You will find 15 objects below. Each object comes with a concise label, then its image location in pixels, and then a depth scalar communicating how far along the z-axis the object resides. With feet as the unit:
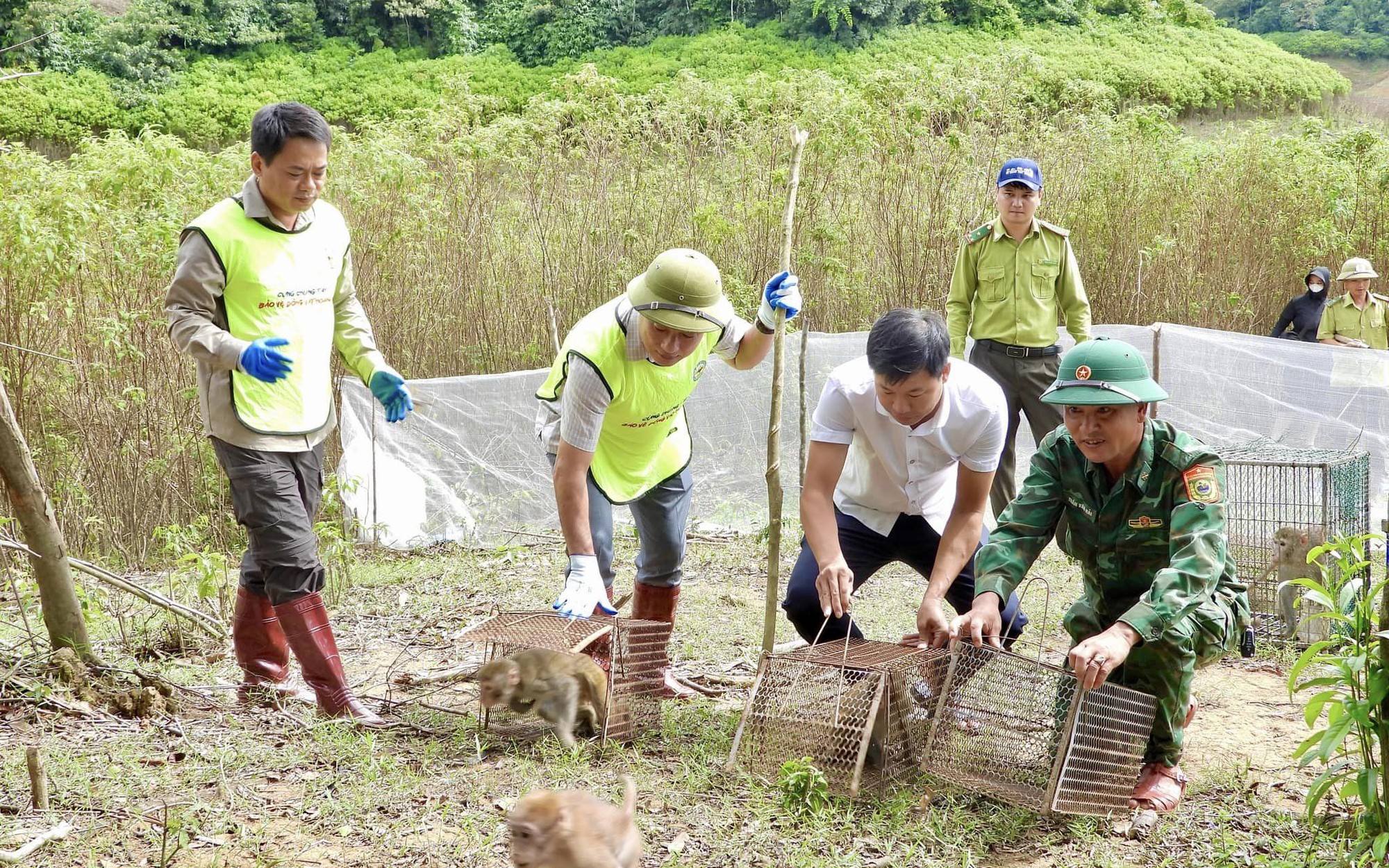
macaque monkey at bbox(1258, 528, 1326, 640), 17.01
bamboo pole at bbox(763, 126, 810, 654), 12.35
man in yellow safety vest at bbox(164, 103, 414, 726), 12.19
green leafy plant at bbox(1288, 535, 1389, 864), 8.92
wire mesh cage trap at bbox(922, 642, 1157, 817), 10.20
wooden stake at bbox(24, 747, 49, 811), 9.76
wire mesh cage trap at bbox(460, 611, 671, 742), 12.03
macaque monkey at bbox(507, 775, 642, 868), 7.31
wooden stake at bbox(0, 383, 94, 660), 11.54
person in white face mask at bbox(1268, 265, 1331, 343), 32.30
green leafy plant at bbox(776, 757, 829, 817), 10.77
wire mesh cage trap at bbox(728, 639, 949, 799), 11.07
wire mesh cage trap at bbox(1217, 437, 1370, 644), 16.98
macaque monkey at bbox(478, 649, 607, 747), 11.44
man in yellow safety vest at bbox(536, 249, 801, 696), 12.32
